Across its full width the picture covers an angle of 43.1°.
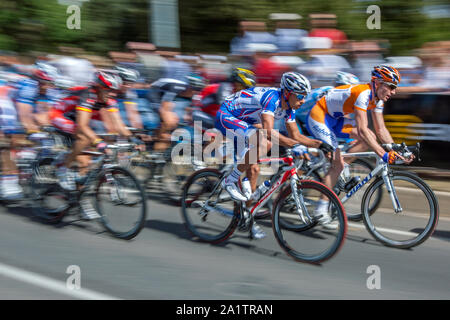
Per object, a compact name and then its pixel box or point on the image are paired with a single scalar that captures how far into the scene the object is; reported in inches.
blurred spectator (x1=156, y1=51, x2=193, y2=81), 392.4
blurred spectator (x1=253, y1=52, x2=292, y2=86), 374.9
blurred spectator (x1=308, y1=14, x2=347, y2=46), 394.3
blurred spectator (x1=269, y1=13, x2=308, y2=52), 402.3
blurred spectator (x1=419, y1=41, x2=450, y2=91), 324.8
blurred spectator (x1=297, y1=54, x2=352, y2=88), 360.5
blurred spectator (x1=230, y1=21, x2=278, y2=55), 410.3
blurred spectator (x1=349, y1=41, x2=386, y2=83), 353.4
